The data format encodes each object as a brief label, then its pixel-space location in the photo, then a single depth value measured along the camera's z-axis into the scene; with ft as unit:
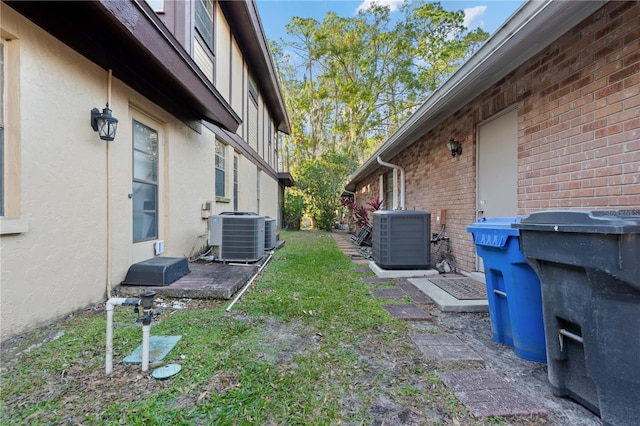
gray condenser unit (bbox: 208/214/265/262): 16.34
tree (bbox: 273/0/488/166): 60.23
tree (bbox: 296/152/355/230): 51.98
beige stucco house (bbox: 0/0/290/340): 7.23
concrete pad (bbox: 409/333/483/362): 6.96
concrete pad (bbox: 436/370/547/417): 5.04
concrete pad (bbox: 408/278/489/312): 10.16
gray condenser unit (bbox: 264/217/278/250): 21.71
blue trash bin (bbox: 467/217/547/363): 6.55
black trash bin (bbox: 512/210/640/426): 4.23
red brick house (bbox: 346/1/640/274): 7.34
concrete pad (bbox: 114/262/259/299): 10.77
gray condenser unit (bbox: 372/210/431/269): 15.51
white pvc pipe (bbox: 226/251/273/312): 10.30
